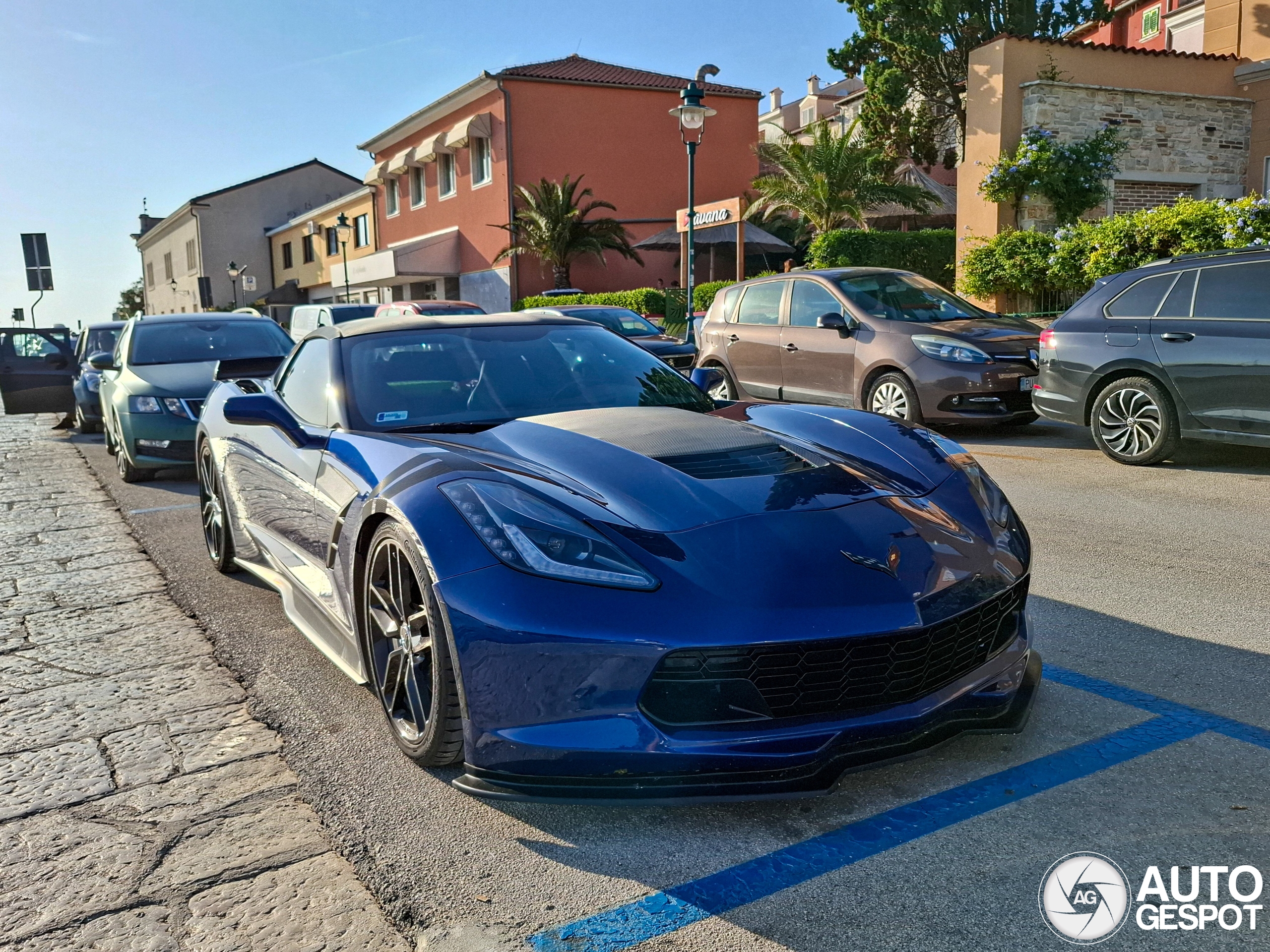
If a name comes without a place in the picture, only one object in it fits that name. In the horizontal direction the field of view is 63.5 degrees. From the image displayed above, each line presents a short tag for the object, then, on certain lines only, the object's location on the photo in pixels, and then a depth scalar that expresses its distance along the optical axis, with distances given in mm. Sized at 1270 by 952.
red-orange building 28688
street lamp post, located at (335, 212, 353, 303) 30438
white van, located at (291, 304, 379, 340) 15820
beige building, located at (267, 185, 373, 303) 42000
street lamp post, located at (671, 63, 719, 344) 15516
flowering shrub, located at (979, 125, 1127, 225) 16172
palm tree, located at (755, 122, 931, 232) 23078
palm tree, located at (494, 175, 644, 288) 27359
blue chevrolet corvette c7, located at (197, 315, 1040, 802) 2365
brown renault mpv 9055
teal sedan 8656
